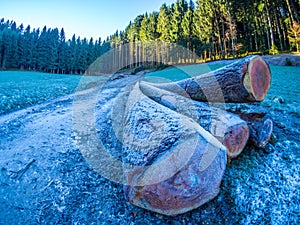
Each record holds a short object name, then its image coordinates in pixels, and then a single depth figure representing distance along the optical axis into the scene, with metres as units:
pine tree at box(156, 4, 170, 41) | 32.95
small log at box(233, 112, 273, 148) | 2.20
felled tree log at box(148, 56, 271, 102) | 2.18
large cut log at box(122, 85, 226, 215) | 1.28
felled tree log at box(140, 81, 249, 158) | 1.93
